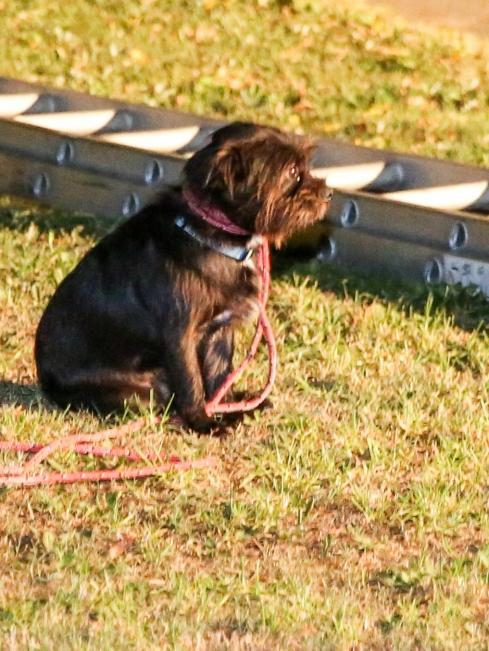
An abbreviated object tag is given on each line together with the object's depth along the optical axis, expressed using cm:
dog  1195
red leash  1134
